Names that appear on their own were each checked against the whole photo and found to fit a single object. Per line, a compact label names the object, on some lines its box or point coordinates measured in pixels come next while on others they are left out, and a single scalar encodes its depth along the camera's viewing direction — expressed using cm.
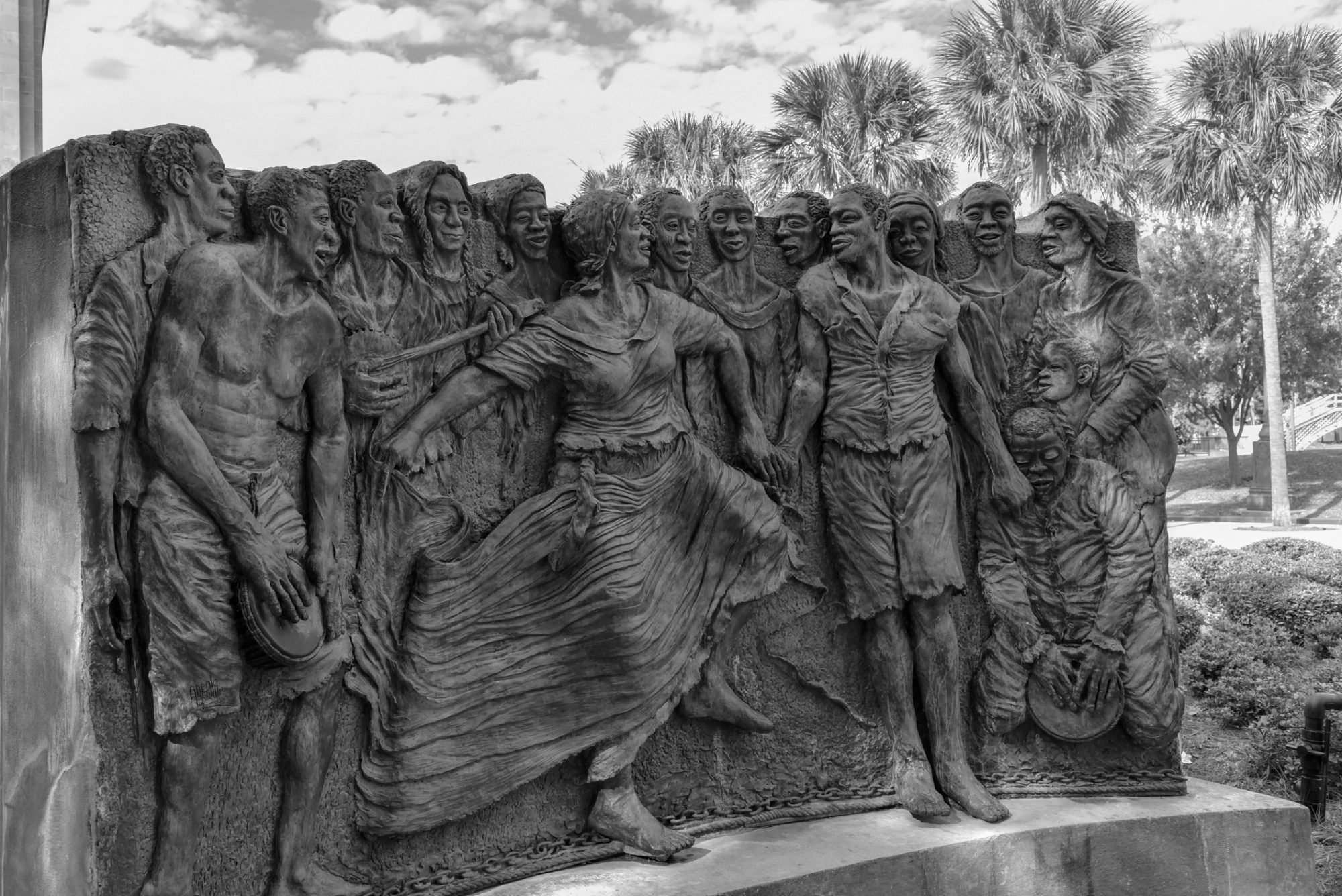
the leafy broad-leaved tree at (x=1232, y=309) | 2883
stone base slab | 443
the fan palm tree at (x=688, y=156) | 2378
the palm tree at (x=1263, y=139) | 2052
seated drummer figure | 536
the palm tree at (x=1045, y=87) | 1864
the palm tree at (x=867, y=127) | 2009
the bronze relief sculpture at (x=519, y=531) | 357
